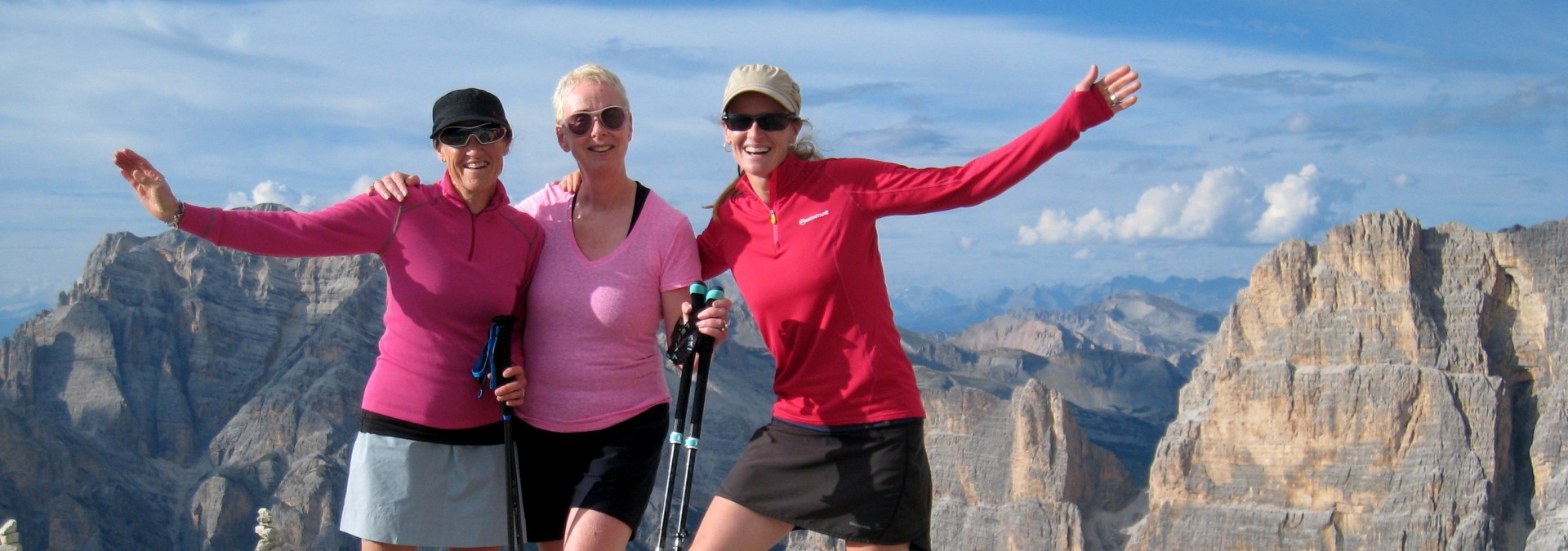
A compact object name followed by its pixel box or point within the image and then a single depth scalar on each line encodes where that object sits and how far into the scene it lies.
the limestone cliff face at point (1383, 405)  74.00
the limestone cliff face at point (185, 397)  100.75
